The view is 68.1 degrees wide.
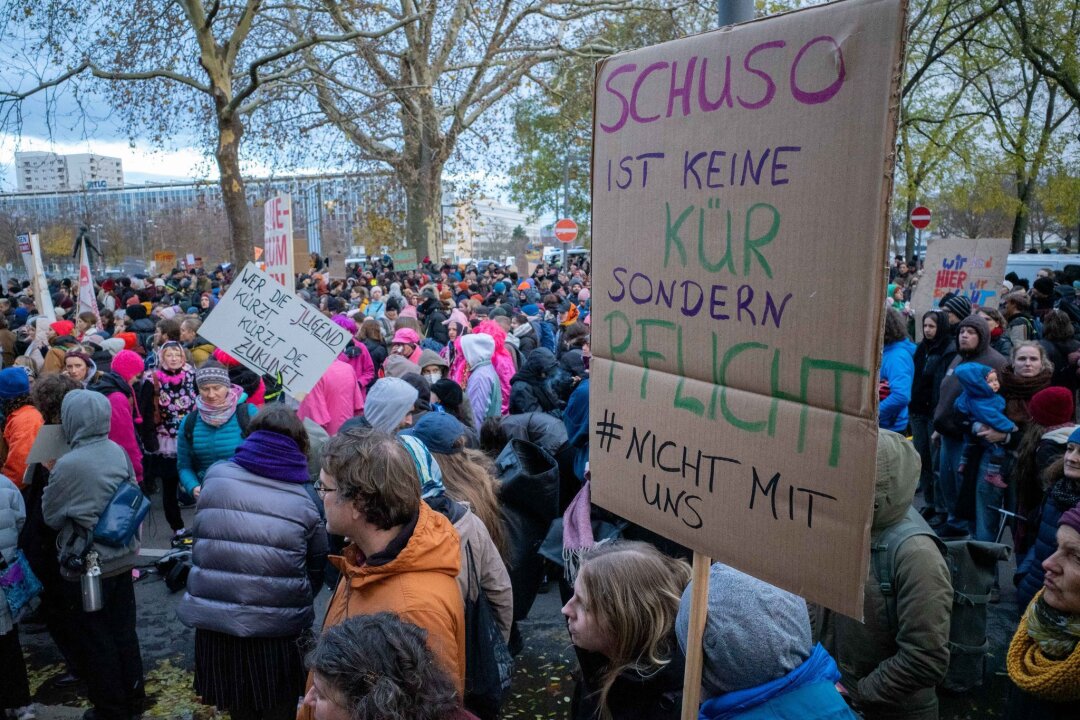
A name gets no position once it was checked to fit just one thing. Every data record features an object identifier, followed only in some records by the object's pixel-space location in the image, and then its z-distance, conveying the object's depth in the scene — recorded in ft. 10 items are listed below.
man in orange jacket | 7.79
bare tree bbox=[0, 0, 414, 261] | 40.47
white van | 67.31
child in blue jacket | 18.17
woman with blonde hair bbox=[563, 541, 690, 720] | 7.13
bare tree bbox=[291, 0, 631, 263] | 65.41
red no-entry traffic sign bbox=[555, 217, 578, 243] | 59.52
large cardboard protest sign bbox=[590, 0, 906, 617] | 4.80
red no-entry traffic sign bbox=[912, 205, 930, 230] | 47.75
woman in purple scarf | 10.05
